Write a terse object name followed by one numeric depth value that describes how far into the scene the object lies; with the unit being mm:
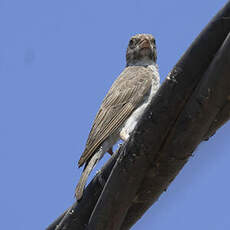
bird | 10302
